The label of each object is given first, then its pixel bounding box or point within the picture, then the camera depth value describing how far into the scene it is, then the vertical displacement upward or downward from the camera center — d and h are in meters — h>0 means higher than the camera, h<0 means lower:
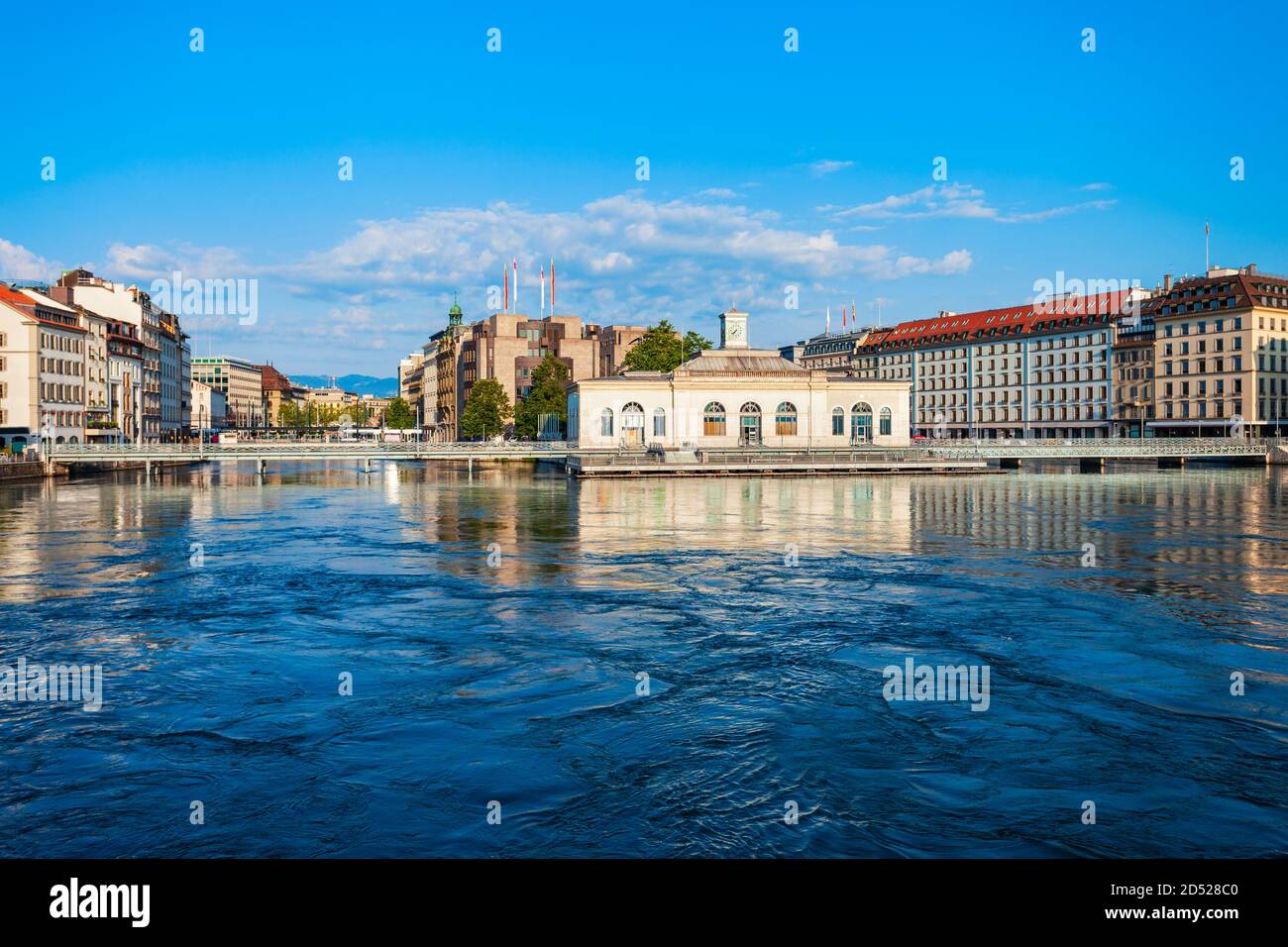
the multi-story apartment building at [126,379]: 125.81 +8.88
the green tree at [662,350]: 127.00 +11.59
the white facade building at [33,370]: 101.62 +8.15
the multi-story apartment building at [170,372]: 153.62 +11.84
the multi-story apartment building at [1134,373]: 141.12 +8.66
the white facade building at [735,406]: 106.69 +3.76
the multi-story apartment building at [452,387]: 188.98 +11.05
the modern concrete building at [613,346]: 174.25 +16.50
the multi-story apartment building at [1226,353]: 125.56 +10.30
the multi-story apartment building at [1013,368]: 150.25 +11.22
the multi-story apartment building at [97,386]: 117.81 +7.56
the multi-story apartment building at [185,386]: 177.62 +11.26
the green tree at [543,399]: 129.12 +5.70
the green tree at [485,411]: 140.00 +4.77
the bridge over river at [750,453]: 91.62 -0.92
